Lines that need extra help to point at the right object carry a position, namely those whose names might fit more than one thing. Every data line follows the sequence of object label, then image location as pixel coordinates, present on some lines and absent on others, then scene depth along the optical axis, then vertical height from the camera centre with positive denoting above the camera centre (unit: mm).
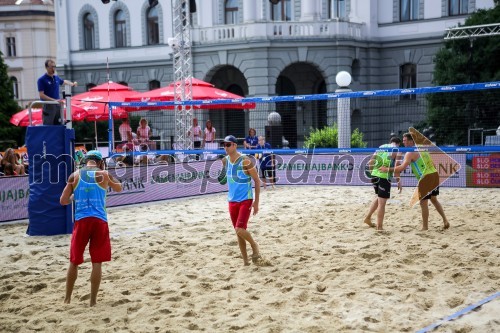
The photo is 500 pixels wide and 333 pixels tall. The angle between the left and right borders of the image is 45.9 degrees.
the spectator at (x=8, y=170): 11977 -762
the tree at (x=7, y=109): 26042 +1068
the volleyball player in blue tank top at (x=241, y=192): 7047 -783
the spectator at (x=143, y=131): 14180 -46
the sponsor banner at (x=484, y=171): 13930 -1188
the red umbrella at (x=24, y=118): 17500 +403
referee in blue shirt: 9781 +664
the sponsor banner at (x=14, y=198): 10680 -1200
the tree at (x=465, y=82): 17266 +1363
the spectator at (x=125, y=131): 14242 -39
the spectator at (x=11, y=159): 12137 -564
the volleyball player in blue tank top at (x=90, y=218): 5656 -847
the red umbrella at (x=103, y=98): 16875 +977
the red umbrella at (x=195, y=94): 16953 +983
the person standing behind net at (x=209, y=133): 15242 -147
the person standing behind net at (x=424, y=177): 8773 -827
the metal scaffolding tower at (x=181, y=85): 15820 +1174
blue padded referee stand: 9477 -726
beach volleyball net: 13398 -209
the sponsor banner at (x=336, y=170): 14141 -1176
